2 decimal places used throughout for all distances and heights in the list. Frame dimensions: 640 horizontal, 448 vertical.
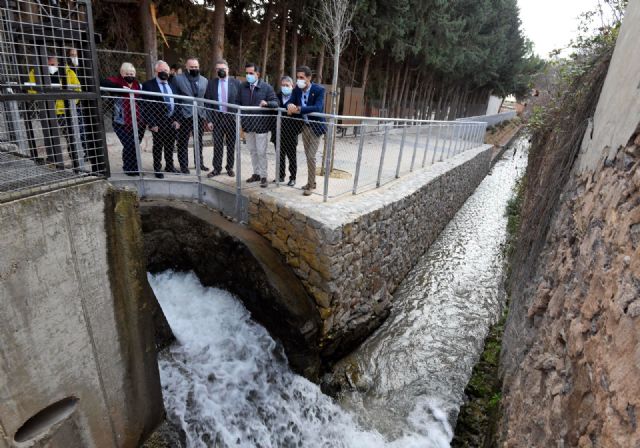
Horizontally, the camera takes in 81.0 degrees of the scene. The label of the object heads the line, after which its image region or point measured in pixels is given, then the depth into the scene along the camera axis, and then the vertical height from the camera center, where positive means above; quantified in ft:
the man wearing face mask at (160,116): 16.51 -1.89
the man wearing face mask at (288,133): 17.01 -2.14
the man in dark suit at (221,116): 17.47 -1.67
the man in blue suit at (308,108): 16.25 -0.90
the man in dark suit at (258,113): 17.24 -1.37
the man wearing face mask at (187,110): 17.49 -1.55
